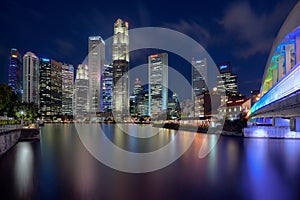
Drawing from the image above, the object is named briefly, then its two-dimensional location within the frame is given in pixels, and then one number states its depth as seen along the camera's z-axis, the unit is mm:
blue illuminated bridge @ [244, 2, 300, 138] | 18375
